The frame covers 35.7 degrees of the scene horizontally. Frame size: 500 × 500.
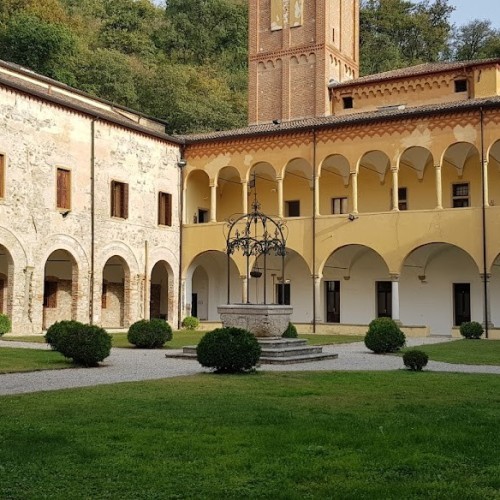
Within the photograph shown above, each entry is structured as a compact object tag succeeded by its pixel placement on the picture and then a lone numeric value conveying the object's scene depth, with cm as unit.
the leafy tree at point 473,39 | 4744
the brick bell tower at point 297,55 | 3338
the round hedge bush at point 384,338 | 1745
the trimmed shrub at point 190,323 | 2895
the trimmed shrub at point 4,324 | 2115
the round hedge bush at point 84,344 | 1341
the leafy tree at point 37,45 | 3866
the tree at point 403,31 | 4962
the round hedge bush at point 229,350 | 1206
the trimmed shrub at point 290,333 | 1885
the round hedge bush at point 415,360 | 1295
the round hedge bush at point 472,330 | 2348
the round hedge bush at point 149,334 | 1831
